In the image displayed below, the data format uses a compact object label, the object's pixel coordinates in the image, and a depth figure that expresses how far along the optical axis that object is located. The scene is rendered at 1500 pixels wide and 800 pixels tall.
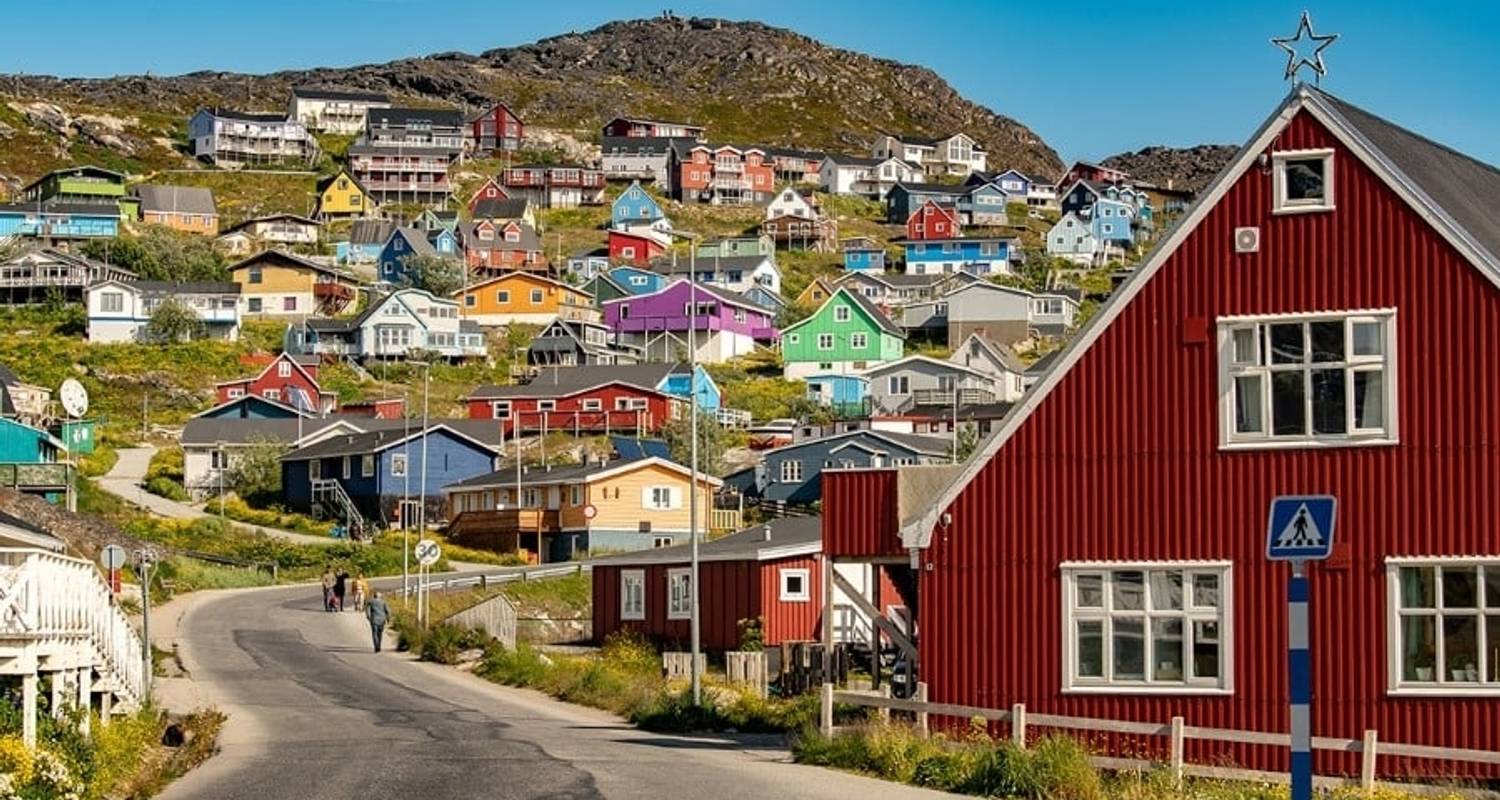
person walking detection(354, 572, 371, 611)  73.19
